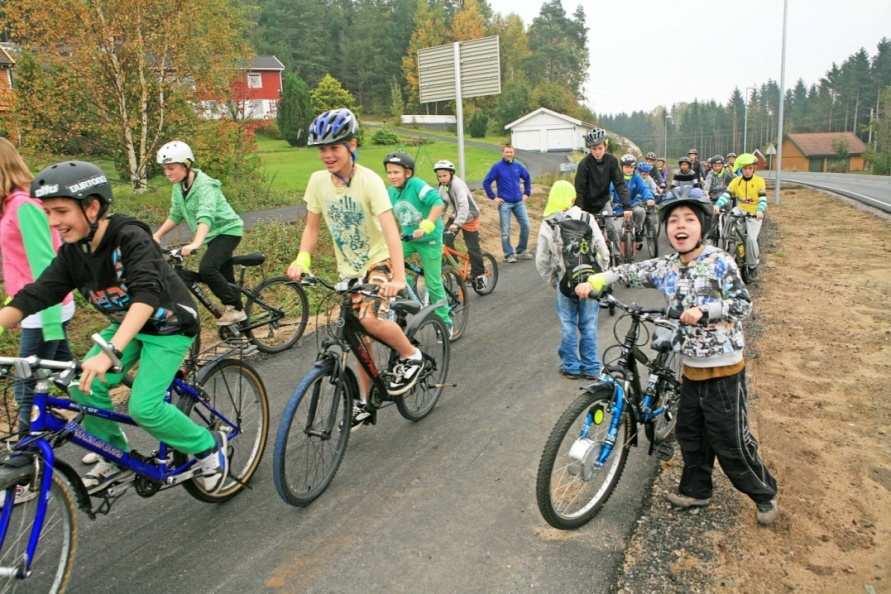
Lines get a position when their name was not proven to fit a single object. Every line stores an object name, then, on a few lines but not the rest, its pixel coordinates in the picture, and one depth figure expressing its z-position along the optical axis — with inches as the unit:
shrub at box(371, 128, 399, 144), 1759.4
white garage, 2332.7
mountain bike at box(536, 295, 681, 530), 136.6
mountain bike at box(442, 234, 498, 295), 320.2
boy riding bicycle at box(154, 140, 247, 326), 236.2
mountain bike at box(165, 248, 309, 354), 263.7
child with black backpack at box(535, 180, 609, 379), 220.2
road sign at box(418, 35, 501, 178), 597.6
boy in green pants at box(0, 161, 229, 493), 115.5
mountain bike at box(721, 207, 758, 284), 382.9
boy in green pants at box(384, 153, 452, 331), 261.1
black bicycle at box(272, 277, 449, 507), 145.5
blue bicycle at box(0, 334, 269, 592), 105.4
